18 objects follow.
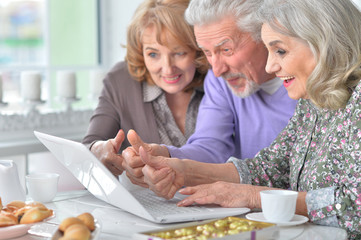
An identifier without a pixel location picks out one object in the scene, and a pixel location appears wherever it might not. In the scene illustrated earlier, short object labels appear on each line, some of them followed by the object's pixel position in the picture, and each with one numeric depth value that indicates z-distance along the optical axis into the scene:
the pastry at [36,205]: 1.33
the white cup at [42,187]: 1.54
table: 1.24
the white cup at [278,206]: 1.27
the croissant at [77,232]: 1.01
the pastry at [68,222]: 1.05
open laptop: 1.29
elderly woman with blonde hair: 2.30
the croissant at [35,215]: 1.26
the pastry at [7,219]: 1.21
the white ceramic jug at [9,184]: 1.49
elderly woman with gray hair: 1.38
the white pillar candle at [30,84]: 3.21
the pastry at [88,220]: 1.08
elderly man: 2.01
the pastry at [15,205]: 1.33
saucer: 1.27
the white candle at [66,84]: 3.34
